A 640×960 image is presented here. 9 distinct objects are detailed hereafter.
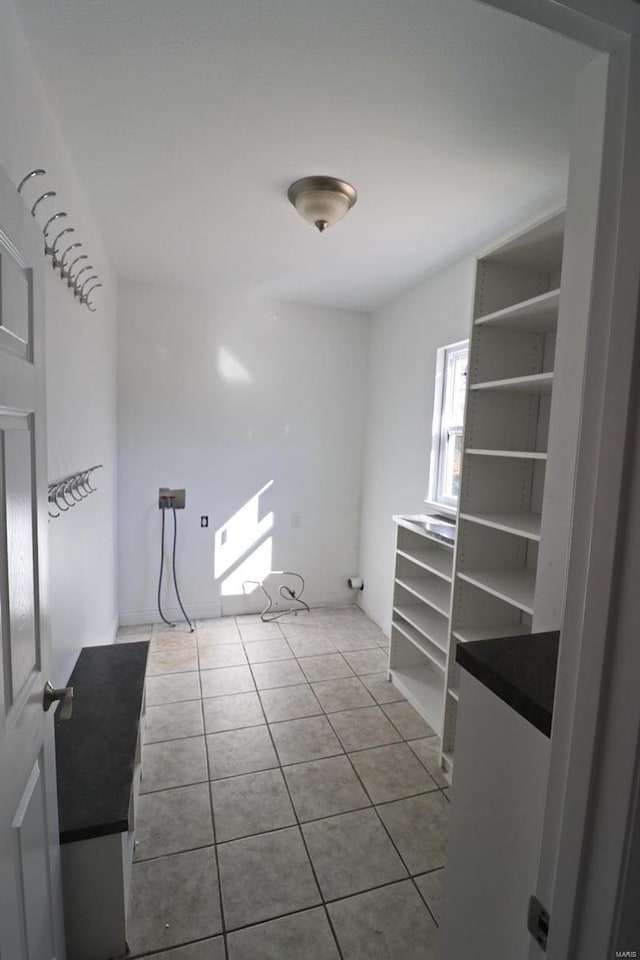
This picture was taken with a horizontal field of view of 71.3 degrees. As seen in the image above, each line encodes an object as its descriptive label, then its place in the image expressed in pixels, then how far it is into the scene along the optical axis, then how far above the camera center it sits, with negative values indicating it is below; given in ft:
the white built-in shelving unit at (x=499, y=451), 6.63 -0.04
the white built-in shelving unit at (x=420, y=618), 8.25 -3.45
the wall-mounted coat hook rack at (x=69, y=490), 5.72 -0.86
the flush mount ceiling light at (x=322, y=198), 6.18 +3.41
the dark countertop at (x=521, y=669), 2.61 -1.47
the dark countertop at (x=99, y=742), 4.17 -3.60
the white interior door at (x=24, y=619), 2.57 -1.26
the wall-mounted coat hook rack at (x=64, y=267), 5.35 +2.12
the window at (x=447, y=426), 9.23 +0.43
